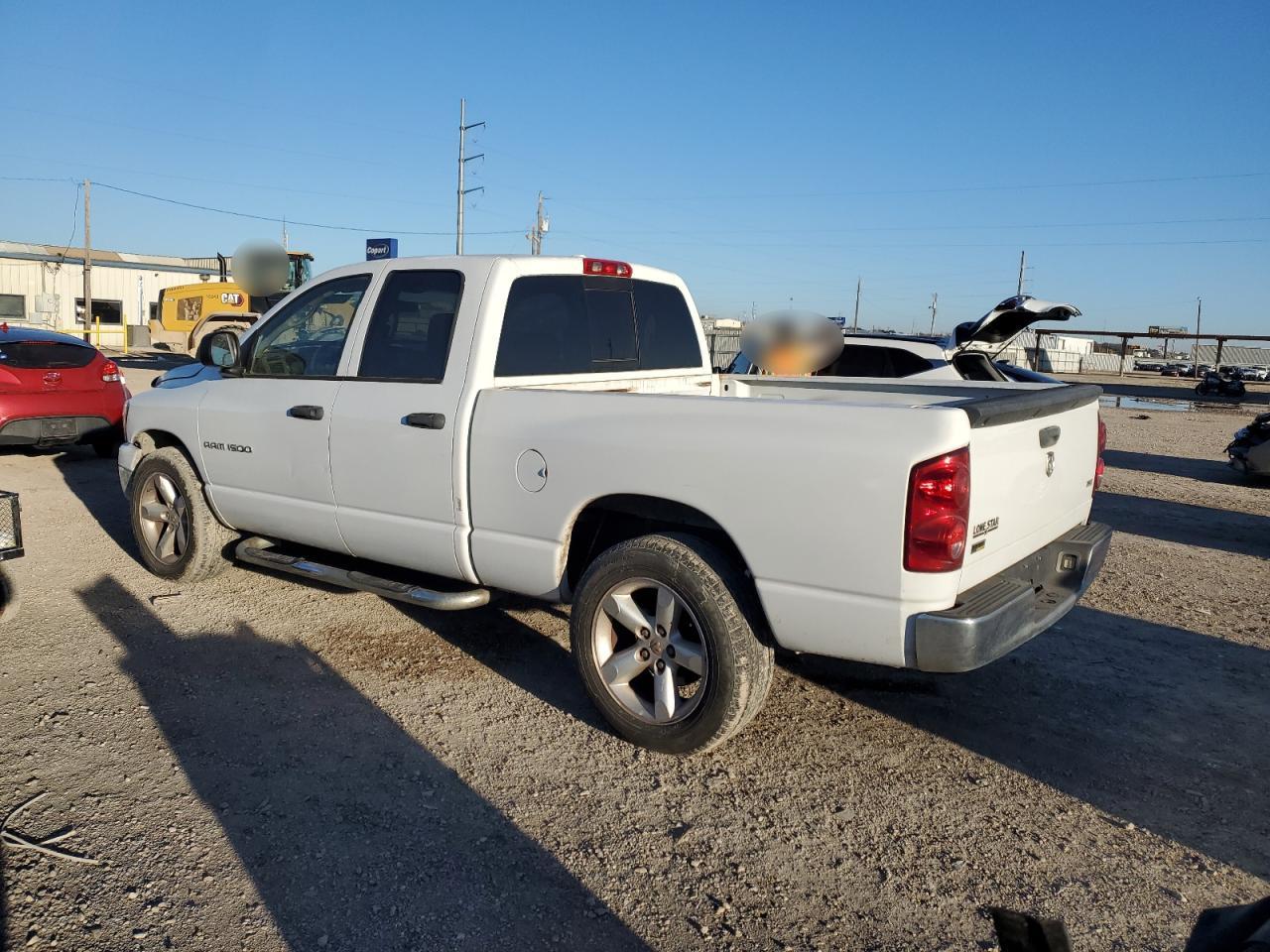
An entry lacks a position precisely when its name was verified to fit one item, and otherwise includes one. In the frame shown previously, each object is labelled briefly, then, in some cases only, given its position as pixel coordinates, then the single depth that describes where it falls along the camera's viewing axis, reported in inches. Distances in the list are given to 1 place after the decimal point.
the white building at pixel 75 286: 1851.6
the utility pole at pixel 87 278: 1656.7
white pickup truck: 123.3
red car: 362.3
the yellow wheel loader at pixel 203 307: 1153.4
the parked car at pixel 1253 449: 437.7
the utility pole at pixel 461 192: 1548.6
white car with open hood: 336.5
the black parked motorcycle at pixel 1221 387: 1279.5
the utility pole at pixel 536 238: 1723.7
